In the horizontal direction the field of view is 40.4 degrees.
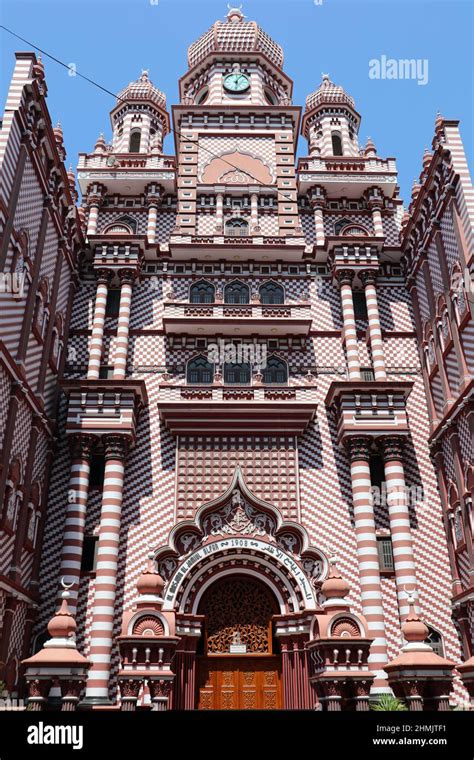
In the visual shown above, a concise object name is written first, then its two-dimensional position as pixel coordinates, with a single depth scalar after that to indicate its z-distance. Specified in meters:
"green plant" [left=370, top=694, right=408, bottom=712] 15.50
